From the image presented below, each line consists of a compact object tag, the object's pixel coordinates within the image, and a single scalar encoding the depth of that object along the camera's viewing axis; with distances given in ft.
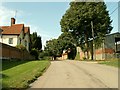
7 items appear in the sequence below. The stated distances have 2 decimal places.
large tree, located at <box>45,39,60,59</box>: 150.96
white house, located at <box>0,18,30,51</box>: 82.30
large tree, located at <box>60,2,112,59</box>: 80.79
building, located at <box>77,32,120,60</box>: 81.81
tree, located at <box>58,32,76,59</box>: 89.53
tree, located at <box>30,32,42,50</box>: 125.31
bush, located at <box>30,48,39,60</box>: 99.42
